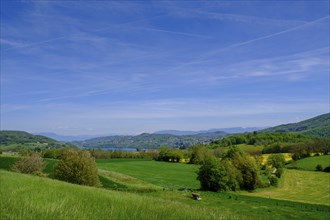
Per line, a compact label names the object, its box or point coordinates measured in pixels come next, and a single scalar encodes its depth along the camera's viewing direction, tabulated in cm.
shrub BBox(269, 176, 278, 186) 10838
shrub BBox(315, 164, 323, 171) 14012
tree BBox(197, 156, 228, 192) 8731
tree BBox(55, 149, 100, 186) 5900
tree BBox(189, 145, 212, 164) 16323
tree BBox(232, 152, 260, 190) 9738
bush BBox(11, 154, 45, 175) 7344
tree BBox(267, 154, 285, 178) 12543
